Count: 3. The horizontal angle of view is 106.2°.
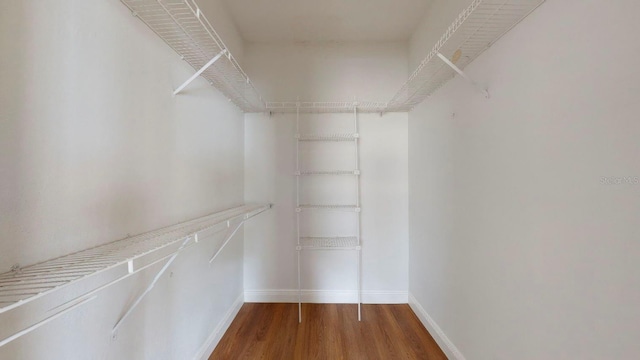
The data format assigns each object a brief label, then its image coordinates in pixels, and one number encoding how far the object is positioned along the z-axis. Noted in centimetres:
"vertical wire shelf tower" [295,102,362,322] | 239
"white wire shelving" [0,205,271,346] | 49
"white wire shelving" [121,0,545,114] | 100
